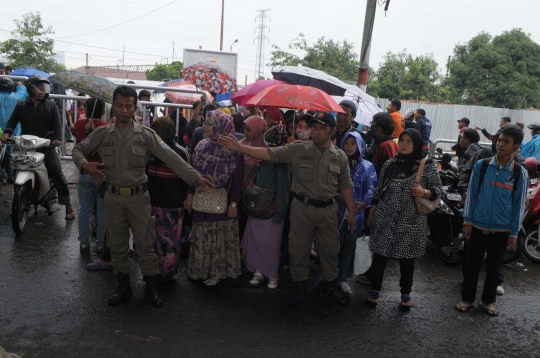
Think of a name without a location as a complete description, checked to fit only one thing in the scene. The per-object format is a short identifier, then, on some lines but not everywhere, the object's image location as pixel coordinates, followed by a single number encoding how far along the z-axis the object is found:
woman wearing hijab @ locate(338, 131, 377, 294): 5.30
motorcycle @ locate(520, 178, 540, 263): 6.85
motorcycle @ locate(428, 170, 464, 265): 6.55
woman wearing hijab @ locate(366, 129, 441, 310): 4.84
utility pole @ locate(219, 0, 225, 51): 47.96
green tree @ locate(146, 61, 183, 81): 51.33
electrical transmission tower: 63.50
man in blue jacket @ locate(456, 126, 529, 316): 4.80
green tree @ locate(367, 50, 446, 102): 28.69
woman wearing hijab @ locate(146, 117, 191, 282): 4.98
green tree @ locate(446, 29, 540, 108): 26.55
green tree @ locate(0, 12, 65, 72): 21.72
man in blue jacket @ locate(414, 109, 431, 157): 11.24
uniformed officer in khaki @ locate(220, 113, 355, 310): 4.75
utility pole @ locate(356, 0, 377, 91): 11.52
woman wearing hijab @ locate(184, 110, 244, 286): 5.01
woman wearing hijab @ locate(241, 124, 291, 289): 5.19
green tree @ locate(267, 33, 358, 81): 31.53
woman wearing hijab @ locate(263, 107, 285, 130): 7.77
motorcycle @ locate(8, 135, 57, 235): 6.30
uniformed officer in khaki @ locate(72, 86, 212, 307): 4.55
